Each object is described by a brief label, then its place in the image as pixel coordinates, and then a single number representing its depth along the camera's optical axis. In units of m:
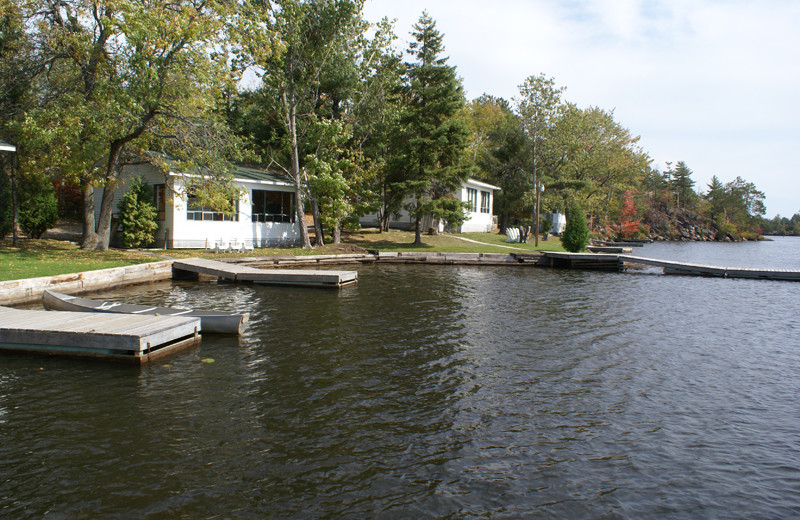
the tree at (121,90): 19.48
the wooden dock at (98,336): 8.94
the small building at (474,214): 40.83
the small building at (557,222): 53.44
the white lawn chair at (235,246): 27.07
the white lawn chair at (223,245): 26.69
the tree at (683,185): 91.50
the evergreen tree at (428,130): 32.12
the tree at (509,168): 45.88
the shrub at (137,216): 24.38
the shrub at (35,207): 24.84
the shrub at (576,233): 30.80
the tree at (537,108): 42.59
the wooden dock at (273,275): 18.77
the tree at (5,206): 23.27
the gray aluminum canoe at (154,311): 11.07
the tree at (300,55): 27.70
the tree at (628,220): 66.25
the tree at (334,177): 30.22
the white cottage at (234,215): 25.48
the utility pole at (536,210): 36.28
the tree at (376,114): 33.06
